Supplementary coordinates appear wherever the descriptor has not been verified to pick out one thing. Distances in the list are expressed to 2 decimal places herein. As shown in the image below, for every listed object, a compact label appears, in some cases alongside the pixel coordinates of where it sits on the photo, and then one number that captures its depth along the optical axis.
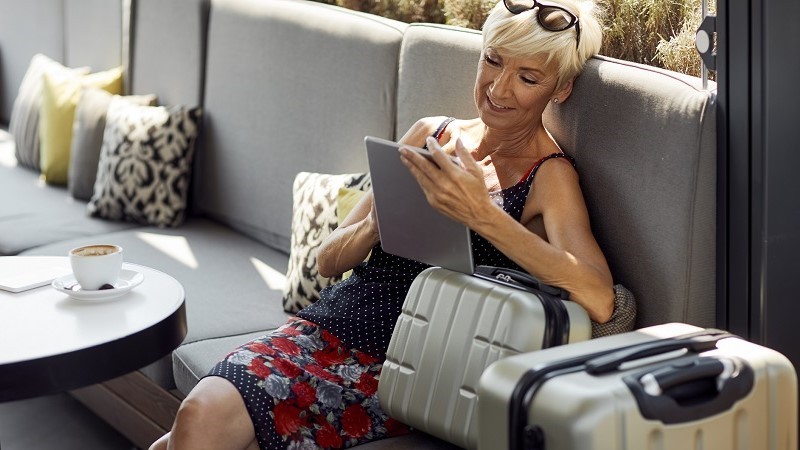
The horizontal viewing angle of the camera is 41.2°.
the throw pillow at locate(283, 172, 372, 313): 2.75
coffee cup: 2.21
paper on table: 2.35
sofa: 2.02
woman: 1.94
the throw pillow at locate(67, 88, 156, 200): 3.86
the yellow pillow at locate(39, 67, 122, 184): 4.09
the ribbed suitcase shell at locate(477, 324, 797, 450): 1.49
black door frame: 1.91
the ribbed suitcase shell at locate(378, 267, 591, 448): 1.79
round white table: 1.95
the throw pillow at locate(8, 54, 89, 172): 4.31
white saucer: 2.24
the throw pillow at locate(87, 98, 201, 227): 3.56
